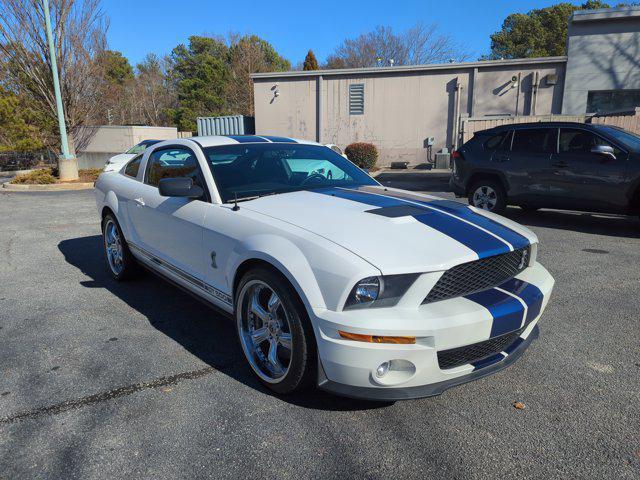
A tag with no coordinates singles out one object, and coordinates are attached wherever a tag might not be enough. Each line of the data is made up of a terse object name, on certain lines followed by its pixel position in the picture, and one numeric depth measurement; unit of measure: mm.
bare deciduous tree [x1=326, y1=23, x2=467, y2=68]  44391
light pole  16469
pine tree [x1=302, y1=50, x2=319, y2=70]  39419
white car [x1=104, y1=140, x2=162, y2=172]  15740
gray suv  7223
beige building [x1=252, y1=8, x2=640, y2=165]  18109
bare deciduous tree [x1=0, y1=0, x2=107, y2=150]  17375
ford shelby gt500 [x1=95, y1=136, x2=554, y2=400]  2410
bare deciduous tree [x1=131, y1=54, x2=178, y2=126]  52406
